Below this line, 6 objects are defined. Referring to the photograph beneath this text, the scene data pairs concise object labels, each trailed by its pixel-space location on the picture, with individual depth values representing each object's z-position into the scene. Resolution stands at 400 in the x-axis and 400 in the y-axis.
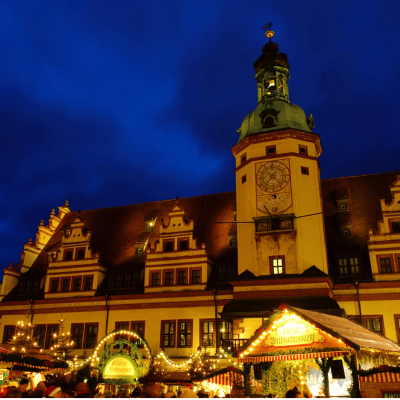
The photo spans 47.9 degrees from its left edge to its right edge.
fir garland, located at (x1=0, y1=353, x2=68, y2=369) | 19.70
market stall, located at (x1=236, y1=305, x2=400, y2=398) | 14.06
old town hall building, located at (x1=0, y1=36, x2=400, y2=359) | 28.02
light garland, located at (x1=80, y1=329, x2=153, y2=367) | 19.25
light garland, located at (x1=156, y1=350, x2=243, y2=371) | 23.58
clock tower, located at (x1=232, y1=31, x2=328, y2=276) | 28.78
